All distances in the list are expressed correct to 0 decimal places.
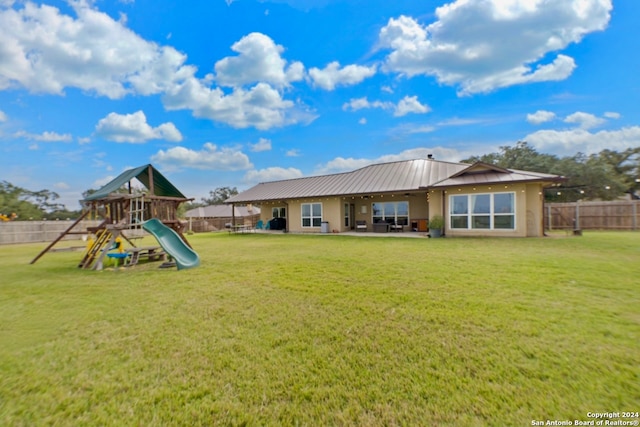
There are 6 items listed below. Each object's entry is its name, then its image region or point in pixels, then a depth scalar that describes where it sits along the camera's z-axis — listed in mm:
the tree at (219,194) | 61719
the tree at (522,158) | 23141
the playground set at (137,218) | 8031
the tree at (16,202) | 24812
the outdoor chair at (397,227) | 16453
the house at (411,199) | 12125
